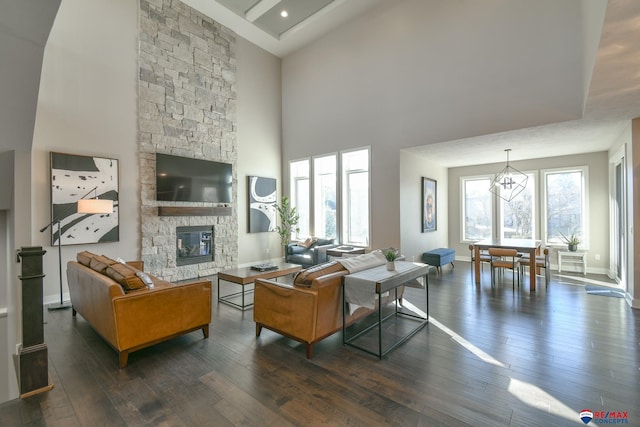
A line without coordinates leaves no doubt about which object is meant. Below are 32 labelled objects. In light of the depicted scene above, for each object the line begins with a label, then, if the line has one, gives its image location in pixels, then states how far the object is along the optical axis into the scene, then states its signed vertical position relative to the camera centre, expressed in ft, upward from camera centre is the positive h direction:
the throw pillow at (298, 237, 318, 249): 23.41 -2.22
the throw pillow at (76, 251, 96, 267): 11.81 -1.68
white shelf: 20.37 -3.39
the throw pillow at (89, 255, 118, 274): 10.42 -1.69
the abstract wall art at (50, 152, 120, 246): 15.15 +1.28
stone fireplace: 18.66 +6.53
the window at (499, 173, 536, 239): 23.42 -0.22
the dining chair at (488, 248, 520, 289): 16.76 -2.97
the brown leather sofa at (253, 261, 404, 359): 9.11 -2.97
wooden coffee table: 13.56 -2.93
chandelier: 23.88 +2.31
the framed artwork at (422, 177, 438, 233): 23.36 +0.62
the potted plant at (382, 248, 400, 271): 10.96 -1.72
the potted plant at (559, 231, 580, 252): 20.65 -2.13
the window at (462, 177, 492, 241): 25.86 +0.33
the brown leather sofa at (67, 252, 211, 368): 8.73 -2.94
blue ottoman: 20.85 -3.26
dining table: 16.53 -2.06
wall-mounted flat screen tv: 19.16 +2.51
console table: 9.43 -2.37
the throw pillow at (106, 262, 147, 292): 9.23 -1.93
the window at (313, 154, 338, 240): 24.80 +1.48
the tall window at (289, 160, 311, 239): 26.55 +2.10
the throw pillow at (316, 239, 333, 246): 23.50 -2.23
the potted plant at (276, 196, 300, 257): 26.14 -0.49
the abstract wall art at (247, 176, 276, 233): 24.62 +0.95
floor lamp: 13.29 +0.42
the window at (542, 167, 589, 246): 21.27 +0.54
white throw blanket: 10.68 -1.85
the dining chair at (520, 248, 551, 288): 17.53 -3.08
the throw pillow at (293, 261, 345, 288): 9.49 -1.95
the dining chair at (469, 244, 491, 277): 18.84 -3.06
